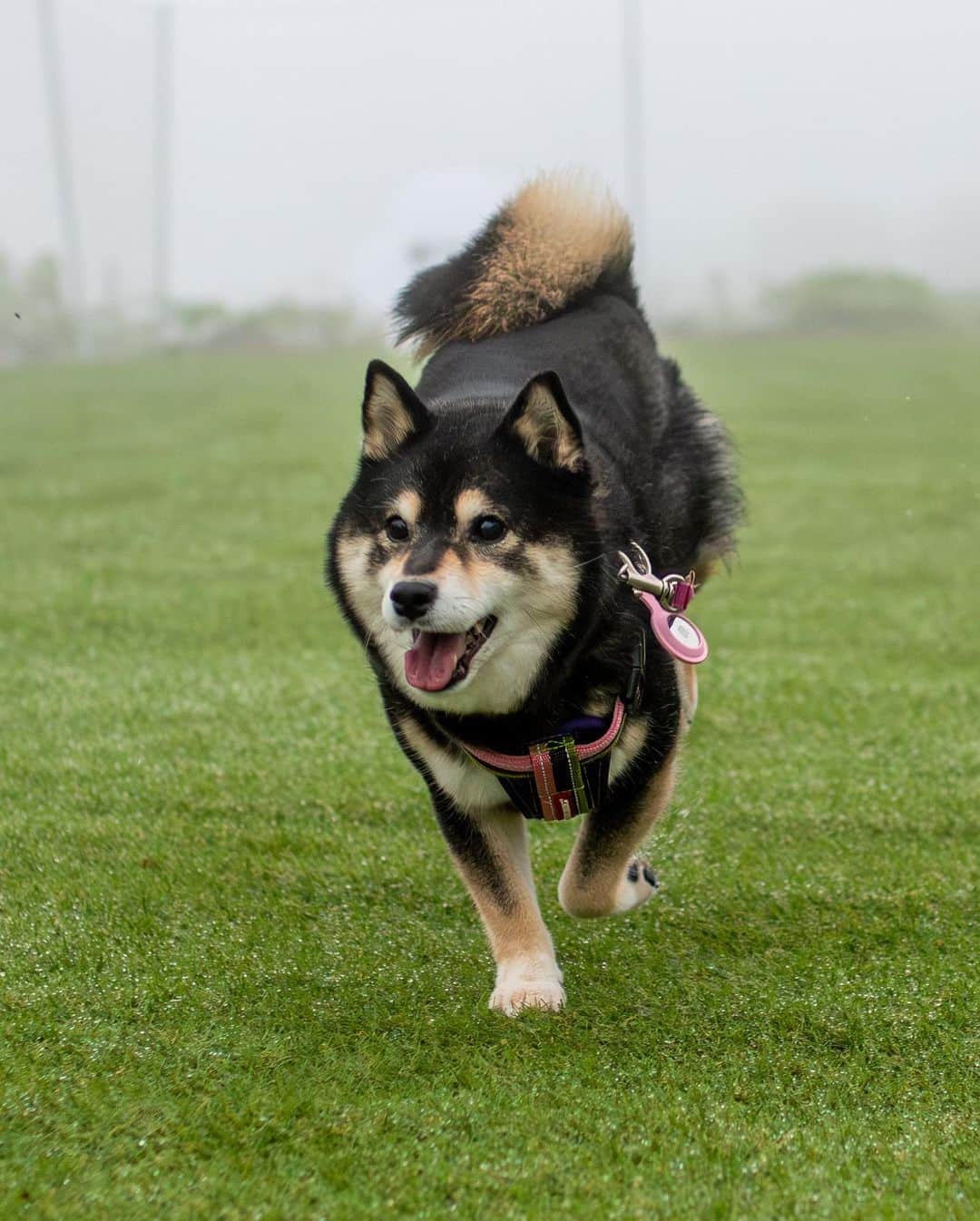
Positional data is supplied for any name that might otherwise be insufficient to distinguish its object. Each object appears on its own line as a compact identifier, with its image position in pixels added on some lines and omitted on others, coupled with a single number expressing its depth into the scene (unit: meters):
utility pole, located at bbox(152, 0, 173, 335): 21.58
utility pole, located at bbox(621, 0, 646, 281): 24.45
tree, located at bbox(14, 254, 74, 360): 20.20
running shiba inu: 2.81
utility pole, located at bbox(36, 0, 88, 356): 18.05
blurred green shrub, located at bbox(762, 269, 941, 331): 25.72
